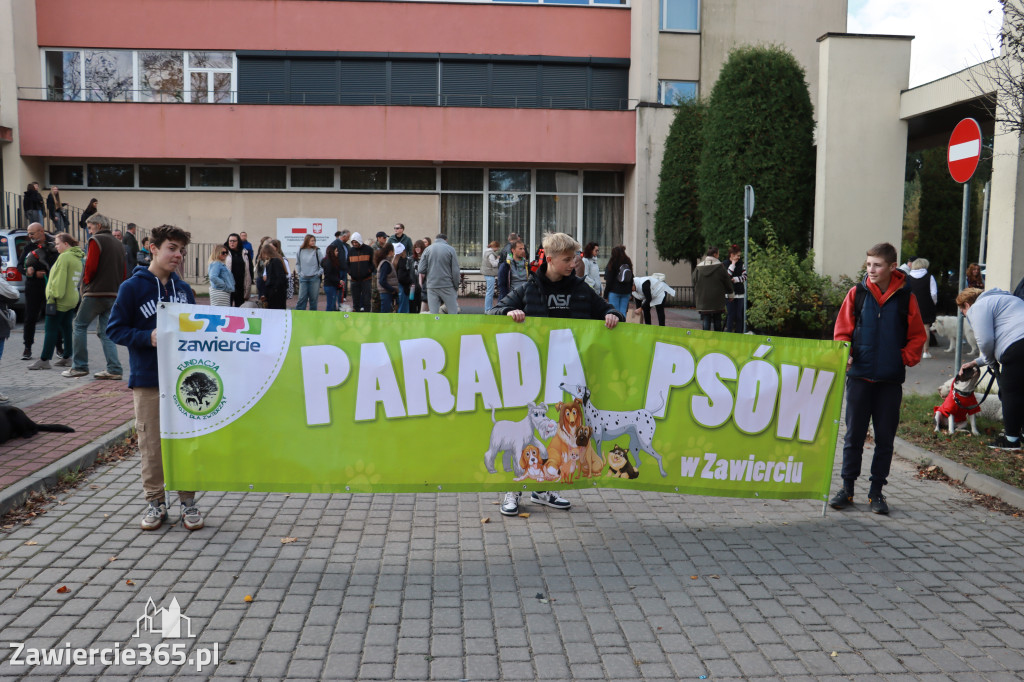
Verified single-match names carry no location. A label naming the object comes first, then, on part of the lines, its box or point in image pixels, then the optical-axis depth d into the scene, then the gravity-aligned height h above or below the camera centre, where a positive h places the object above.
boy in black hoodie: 6.19 -0.30
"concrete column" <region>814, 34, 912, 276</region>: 18.00 +2.24
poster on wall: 29.89 +0.69
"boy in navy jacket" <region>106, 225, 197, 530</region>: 5.75 -0.60
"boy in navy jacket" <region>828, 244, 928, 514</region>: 6.53 -0.71
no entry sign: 9.14 +1.12
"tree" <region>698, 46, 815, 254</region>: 19.06 +2.51
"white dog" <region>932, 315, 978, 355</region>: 16.47 -1.29
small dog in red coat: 8.95 -1.54
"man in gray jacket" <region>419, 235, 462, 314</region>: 16.62 -0.41
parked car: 18.47 -0.15
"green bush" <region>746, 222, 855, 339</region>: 16.58 -0.77
